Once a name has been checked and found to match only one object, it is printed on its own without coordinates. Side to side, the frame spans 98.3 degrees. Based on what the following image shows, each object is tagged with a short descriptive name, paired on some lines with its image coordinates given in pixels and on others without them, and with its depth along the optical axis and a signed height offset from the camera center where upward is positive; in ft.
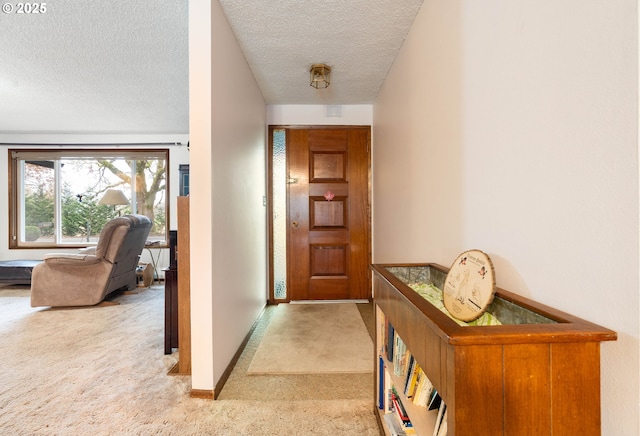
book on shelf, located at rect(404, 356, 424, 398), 3.07 -1.82
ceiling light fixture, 7.48 +4.01
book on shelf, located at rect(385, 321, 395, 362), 3.84 -1.74
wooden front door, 10.28 +0.19
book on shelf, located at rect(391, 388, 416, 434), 3.42 -2.56
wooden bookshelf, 1.68 -1.01
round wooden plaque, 2.57 -0.71
